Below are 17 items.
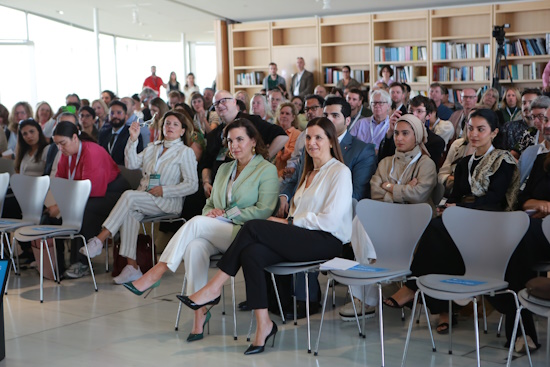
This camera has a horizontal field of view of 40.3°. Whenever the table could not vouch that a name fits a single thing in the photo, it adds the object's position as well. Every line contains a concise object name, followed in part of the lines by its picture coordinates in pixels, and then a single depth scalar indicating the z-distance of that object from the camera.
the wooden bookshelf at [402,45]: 13.28
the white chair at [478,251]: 3.62
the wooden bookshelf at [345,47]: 13.96
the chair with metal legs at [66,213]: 5.63
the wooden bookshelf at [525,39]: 12.27
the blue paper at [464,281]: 3.68
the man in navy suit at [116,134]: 7.23
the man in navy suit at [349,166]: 4.94
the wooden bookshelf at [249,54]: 15.14
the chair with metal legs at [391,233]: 4.01
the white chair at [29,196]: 6.17
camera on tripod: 10.13
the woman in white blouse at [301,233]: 4.15
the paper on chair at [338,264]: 4.03
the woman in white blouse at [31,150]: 7.07
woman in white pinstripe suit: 5.92
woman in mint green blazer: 4.48
